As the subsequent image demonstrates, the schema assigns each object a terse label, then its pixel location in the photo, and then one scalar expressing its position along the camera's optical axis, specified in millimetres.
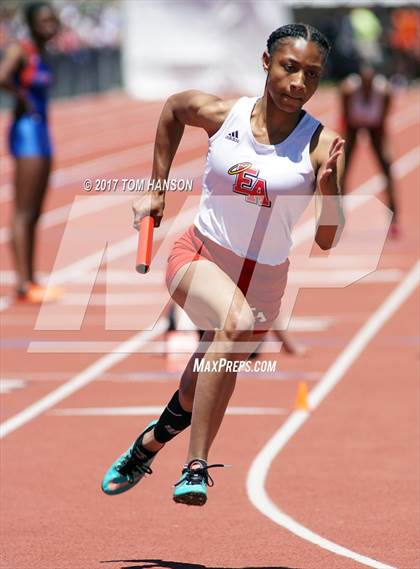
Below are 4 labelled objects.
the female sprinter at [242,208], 6812
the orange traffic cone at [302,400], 10727
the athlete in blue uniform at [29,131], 14359
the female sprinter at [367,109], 19141
